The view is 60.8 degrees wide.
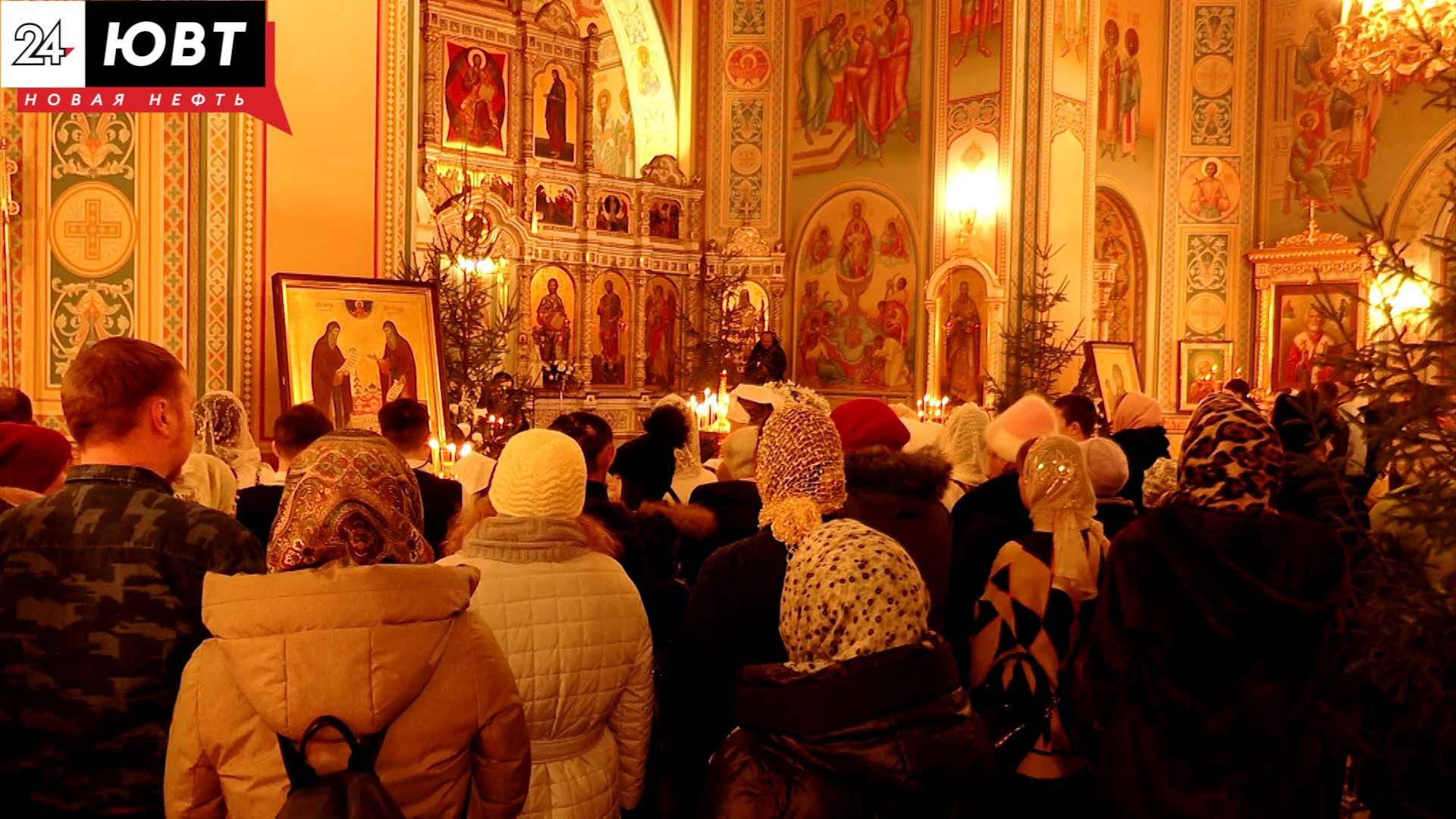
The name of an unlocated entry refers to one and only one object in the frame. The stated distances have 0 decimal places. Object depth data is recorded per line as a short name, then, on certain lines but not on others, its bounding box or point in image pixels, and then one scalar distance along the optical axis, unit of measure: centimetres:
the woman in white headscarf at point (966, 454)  578
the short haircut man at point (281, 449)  454
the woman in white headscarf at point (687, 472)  604
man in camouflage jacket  247
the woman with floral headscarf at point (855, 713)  236
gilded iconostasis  1684
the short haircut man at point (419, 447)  474
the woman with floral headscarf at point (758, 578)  294
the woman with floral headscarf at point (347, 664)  206
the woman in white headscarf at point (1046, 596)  365
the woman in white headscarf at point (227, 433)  633
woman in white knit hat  282
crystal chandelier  1138
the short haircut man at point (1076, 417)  620
